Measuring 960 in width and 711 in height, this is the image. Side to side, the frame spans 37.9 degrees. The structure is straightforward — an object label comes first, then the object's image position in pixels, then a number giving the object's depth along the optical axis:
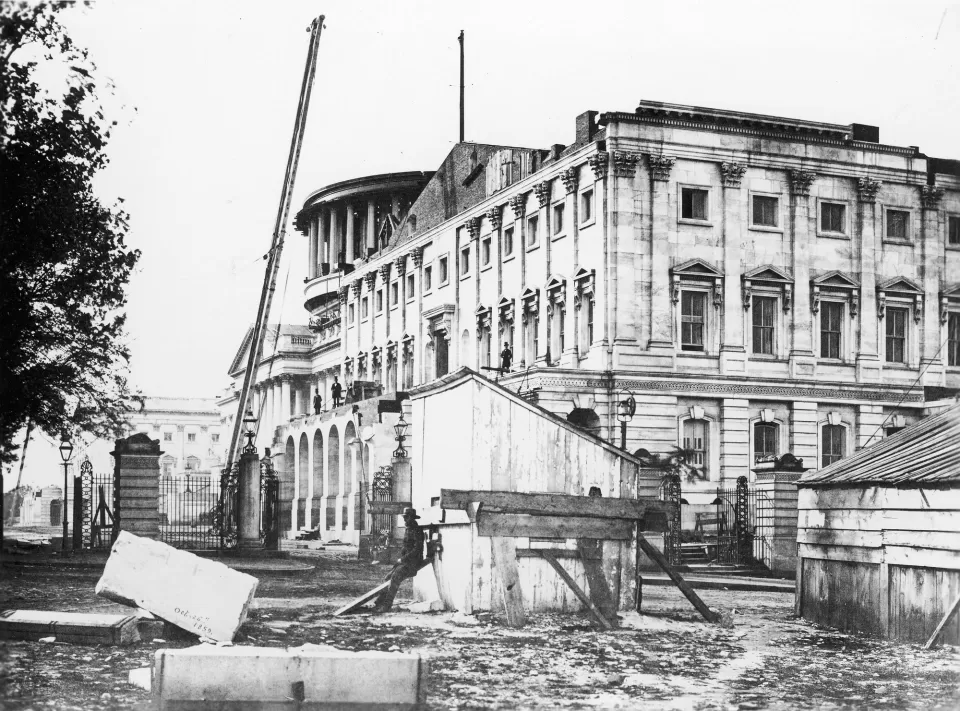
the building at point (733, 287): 47.16
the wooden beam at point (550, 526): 19.03
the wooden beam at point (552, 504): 19.03
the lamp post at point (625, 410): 36.21
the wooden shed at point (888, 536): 18.11
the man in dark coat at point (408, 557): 20.84
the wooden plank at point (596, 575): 20.23
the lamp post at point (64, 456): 34.38
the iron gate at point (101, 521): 34.44
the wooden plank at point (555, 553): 20.14
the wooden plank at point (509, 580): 18.77
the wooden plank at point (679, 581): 19.97
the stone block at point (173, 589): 16.41
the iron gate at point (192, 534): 38.47
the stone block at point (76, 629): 16.39
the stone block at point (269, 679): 12.39
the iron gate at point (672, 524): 38.47
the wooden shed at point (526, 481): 20.23
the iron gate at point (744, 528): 37.12
